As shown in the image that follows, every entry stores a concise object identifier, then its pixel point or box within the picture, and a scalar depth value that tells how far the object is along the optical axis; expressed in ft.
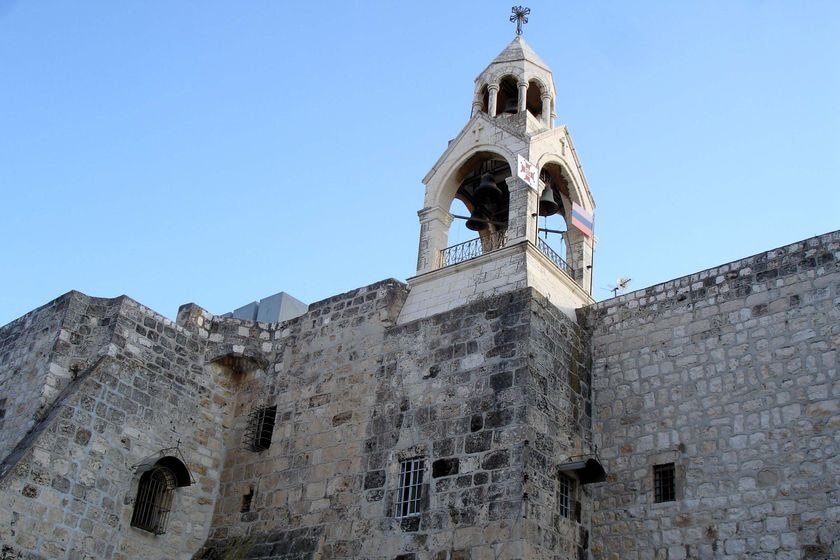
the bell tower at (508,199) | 42.88
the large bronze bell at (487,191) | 47.85
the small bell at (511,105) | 51.78
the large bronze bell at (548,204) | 47.52
